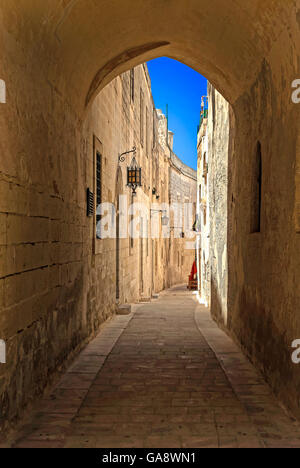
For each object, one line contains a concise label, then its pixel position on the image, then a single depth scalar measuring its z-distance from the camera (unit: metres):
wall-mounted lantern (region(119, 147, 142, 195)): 11.45
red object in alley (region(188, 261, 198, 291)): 26.88
